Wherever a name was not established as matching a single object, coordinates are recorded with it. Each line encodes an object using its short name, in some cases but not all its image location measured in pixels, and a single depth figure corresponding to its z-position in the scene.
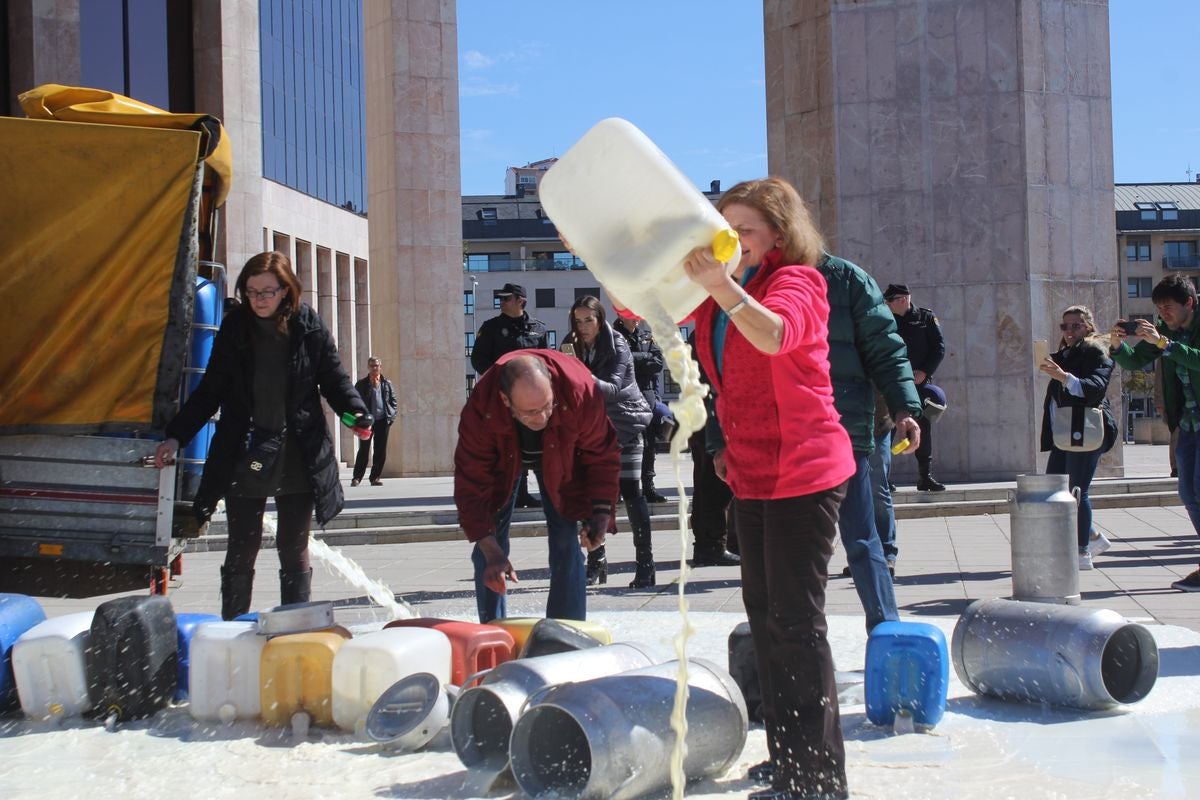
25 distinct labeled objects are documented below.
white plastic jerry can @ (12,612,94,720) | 4.97
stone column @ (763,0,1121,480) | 14.20
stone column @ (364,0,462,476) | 21.06
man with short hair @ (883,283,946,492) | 10.58
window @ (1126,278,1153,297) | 96.44
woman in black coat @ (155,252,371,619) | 5.81
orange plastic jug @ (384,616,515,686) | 4.87
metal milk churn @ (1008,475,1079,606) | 6.17
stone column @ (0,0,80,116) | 13.94
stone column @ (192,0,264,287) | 15.20
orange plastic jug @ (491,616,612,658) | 4.88
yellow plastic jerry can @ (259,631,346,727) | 4.78
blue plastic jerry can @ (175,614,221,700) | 5.29
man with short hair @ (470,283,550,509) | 10.73
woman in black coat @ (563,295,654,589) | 8.18
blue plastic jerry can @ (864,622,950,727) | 4.45
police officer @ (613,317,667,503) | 10.62
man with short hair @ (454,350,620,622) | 5.21
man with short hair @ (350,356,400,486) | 18.67
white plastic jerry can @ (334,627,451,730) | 4.66
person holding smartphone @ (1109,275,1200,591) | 7.61
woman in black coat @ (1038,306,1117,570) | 8.39
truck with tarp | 6.82
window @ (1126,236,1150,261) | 97.44
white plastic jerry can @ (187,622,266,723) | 4.88
